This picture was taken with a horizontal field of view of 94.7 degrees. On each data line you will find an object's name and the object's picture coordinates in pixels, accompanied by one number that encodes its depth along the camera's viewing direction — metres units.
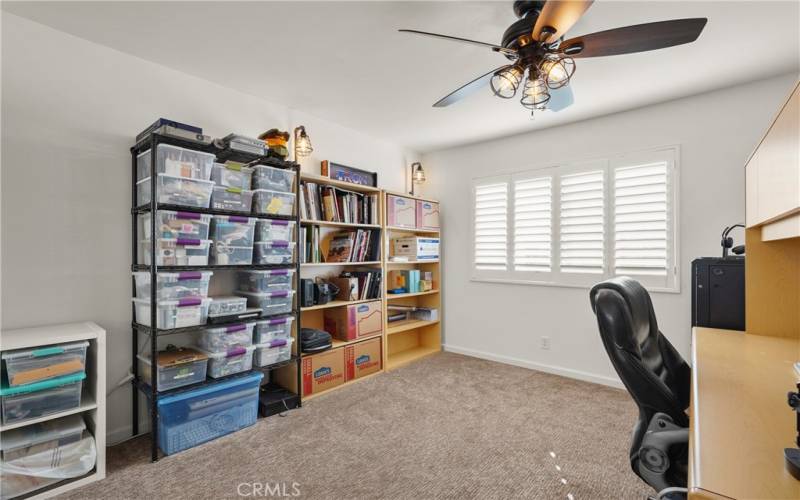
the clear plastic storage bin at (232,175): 2.32
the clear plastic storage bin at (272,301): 2.52
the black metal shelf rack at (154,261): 2.03
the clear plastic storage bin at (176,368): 2.10
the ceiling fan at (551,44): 1.35
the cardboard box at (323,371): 2.90
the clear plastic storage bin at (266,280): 2.54
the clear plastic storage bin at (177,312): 2.09
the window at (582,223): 2.96
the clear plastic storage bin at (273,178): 2.50
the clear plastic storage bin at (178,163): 2.07
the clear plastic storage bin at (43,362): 1.65
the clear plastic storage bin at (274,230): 2.50
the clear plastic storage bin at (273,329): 2.50
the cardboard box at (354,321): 3.23
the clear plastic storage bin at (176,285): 2.08
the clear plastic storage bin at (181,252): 2.07
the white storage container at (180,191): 2.07
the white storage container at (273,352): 2.50
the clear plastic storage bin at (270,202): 2.49
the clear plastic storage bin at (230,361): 2.29
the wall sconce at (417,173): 4.22
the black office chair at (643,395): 1.19
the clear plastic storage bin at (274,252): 2.49
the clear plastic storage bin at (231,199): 2.29
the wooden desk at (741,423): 0.68
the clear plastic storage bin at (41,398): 1.65
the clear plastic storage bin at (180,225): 2.06
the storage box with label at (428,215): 4.00
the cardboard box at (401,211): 3.66
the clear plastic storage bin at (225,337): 2.30
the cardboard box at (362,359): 3.21
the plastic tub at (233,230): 2.31
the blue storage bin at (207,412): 2.08
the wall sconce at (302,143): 3.03
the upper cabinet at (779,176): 1.06
